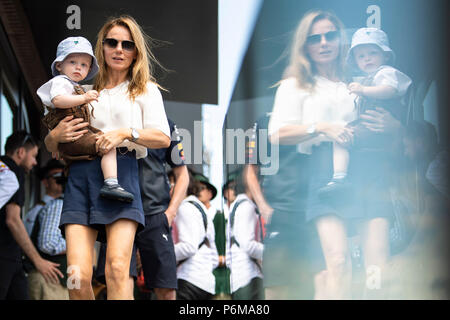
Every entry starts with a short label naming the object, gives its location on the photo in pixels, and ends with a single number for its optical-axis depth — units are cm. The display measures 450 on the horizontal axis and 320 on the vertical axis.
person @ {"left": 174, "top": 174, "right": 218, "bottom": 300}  1124
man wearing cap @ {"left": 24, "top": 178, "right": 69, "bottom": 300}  1177
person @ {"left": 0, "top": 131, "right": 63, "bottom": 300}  1101
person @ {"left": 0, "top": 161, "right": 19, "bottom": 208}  1084
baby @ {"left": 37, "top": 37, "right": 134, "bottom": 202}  743
